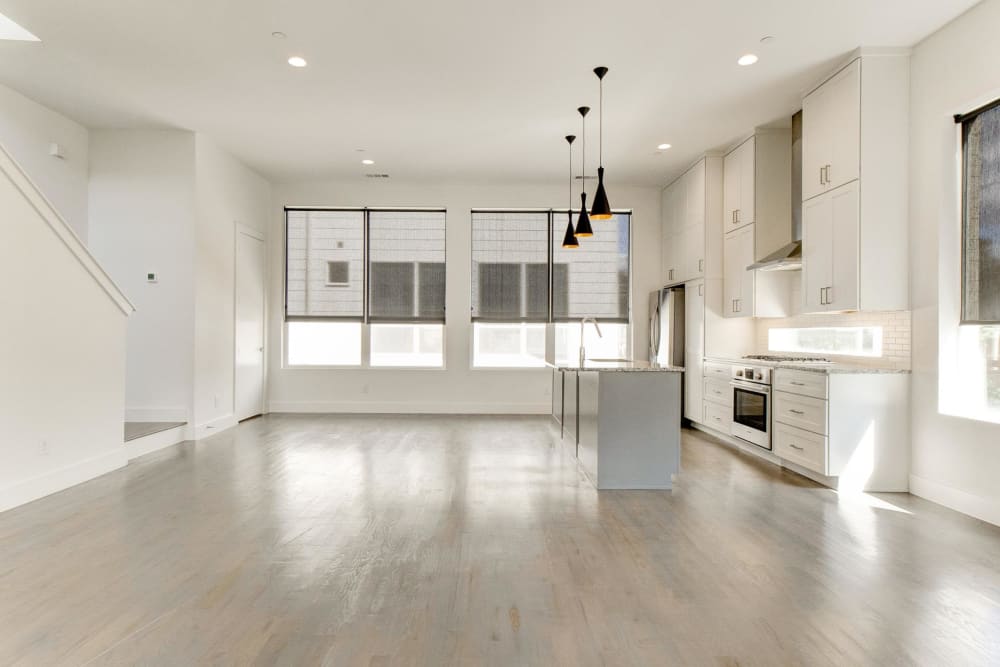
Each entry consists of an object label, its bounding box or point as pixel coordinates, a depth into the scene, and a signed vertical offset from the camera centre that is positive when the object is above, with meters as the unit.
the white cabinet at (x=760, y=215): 5.35 +1.26
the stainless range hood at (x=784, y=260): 4.75 +0.71
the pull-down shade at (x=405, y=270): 7.52 +0.90
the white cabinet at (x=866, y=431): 3.90 -0.69
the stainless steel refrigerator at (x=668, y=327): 6.66 +0.11
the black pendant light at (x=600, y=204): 4.16 +1.03
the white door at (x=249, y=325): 6.56 +0.10
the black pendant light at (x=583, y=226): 4.59 +0.96
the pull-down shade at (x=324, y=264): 7.53 +0.99
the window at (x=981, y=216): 3.32 +0.79
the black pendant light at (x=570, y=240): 5.29 +0.96
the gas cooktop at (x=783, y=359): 4.73 -0.21
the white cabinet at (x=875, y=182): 3.88 +1.16
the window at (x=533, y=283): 7.54 +0.75
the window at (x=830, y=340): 4.48 -0.03
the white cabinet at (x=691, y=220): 6.15 +1.46
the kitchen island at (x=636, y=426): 3.89 -0.68
